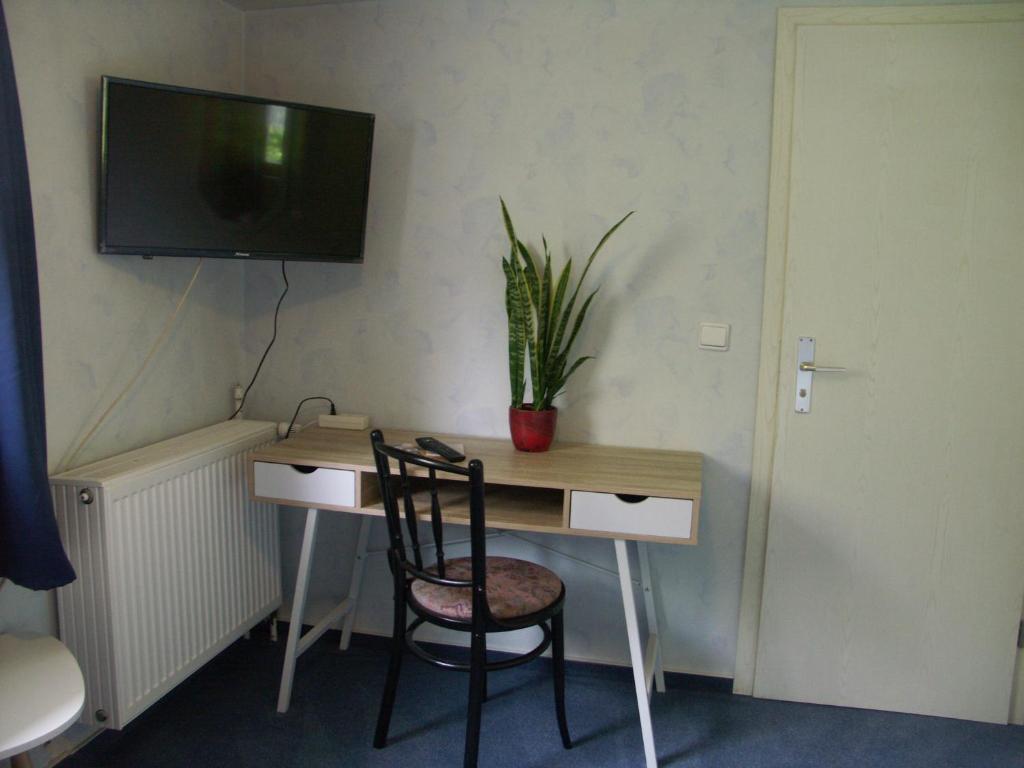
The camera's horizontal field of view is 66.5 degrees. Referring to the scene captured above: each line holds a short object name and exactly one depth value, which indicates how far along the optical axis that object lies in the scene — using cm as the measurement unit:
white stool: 145
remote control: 216
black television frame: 193
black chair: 189
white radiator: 192
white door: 221
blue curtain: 160
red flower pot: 231
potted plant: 230
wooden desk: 202
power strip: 256
